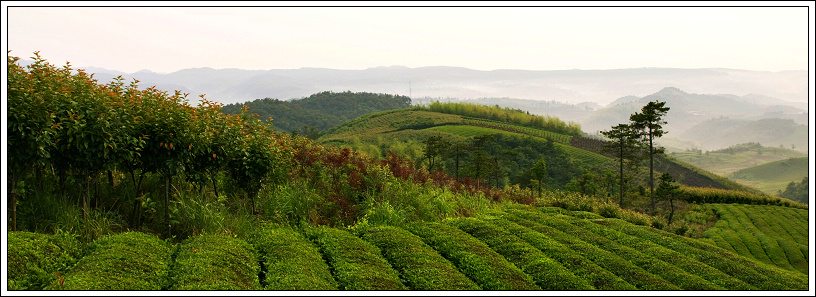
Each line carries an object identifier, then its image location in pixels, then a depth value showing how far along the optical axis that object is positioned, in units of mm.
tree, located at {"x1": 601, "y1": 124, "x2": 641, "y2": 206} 27703
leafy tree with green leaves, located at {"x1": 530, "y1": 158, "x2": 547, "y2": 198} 20234
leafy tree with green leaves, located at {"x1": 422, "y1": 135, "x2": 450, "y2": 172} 23670
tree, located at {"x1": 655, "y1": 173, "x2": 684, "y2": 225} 25406
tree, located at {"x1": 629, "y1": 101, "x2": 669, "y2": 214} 24906
